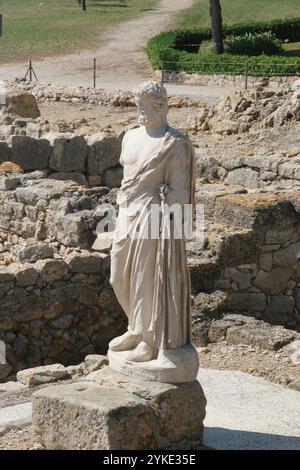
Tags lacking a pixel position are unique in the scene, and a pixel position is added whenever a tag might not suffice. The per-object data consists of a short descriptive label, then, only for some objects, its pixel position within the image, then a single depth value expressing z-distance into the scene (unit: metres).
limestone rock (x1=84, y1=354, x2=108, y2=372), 12.63
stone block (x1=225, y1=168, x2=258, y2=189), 19.66
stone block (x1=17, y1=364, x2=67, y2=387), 12.46
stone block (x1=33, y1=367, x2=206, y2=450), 9.77
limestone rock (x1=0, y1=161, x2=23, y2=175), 20.12
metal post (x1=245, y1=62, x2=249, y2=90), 35.44
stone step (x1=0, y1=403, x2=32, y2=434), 10.99
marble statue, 10.23
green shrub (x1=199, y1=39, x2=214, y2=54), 43.92
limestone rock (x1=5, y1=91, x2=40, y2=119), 27.62
